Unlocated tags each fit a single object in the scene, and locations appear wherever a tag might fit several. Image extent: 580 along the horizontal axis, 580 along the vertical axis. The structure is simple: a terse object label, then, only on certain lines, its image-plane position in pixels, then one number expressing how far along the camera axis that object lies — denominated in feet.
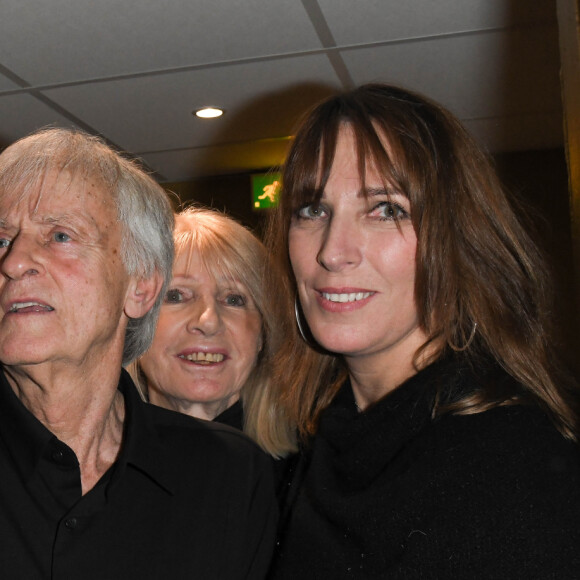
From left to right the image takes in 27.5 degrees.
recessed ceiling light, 6.34
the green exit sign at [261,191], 8.35
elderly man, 2.93
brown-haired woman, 2.72
